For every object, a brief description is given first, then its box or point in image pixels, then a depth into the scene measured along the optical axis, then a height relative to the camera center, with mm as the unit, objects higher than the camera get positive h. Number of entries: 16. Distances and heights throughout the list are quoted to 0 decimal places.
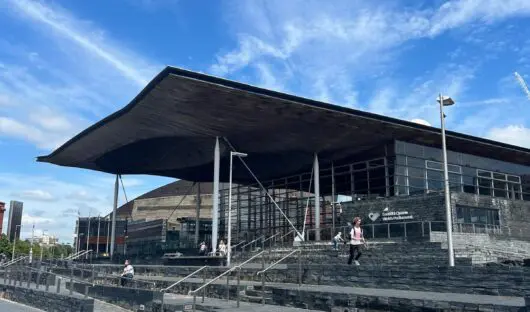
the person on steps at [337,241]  22656 +603
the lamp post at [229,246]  25234 +358
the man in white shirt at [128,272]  21880 -784
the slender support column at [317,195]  36000 +4031
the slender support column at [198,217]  48094 +3261
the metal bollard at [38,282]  19709 -1100
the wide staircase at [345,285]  11828 -880
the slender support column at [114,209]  45969 +3744
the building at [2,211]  107562 +8284
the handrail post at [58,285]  17055 -1047
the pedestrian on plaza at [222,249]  29258 +247
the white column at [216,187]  32594 +4113
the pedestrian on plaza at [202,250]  31888 +222
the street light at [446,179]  16958 +2634
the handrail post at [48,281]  19006 -1031
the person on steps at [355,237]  17234 +585
